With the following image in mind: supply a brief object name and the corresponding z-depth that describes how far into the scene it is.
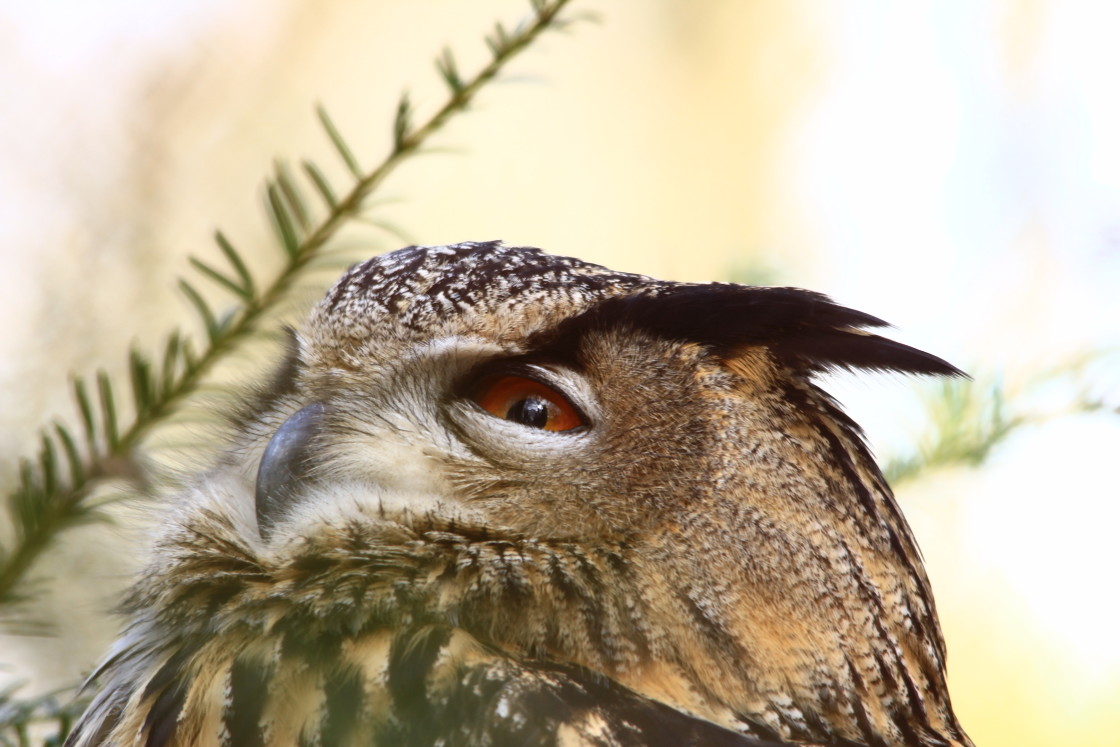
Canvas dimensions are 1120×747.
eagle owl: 3.74
